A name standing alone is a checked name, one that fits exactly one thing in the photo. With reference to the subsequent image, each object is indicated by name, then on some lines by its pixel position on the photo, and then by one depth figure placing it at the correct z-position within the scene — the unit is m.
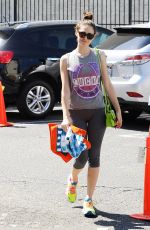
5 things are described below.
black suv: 13.48
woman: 6.77
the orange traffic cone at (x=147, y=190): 6.64
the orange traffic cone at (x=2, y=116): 12.78
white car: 11.85
